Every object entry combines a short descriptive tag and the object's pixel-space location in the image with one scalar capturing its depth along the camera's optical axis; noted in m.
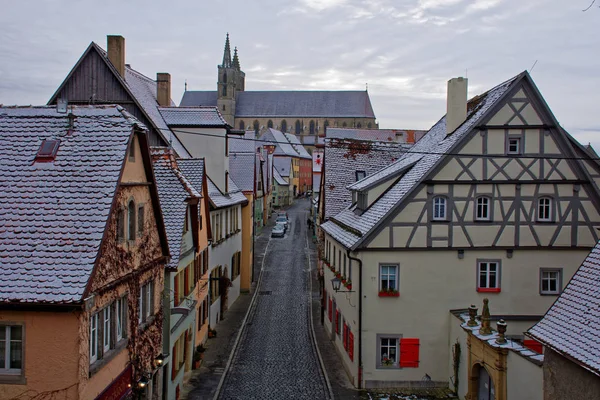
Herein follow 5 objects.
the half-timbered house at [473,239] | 20.45
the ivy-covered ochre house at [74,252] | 10.03
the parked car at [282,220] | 64.81
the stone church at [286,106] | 130.88
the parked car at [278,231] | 58.94
